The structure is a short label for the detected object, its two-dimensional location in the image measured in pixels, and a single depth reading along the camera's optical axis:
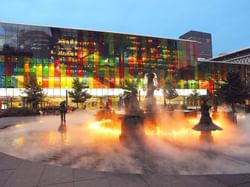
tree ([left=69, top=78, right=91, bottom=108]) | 51.00
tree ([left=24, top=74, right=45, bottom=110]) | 42.27
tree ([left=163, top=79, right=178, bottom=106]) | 56.56
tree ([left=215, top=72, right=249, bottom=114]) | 28.30
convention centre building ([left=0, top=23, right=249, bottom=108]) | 54.91
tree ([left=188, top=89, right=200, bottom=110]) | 65.28
